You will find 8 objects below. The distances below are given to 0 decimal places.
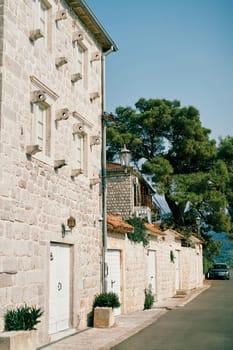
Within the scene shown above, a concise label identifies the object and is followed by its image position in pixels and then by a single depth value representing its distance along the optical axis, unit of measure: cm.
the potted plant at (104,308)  1343
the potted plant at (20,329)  805
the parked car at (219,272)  4449
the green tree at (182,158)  3978
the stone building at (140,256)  1667
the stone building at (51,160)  970
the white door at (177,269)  2792
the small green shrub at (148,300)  1933
